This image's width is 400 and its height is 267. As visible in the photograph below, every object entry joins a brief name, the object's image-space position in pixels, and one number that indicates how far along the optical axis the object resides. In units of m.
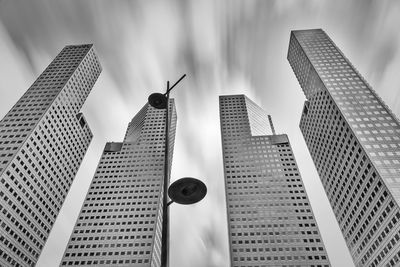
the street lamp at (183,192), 9.85
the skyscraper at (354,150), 82.75
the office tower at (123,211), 118.38
